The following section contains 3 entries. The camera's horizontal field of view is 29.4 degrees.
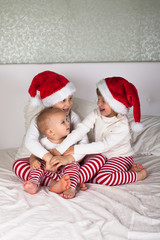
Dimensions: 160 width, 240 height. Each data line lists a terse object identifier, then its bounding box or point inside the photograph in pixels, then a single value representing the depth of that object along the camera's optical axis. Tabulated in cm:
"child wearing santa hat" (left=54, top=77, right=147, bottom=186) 166
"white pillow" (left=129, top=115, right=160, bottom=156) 206
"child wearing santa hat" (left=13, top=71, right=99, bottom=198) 167
